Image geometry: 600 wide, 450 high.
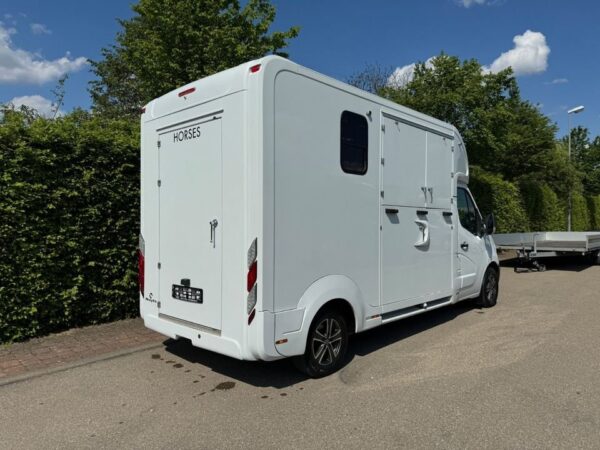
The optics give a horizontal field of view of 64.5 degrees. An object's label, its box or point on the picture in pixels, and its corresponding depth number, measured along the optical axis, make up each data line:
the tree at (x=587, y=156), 38.59
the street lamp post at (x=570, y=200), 24.30
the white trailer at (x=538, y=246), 13.20
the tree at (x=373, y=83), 22.89
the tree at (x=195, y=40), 11.93
